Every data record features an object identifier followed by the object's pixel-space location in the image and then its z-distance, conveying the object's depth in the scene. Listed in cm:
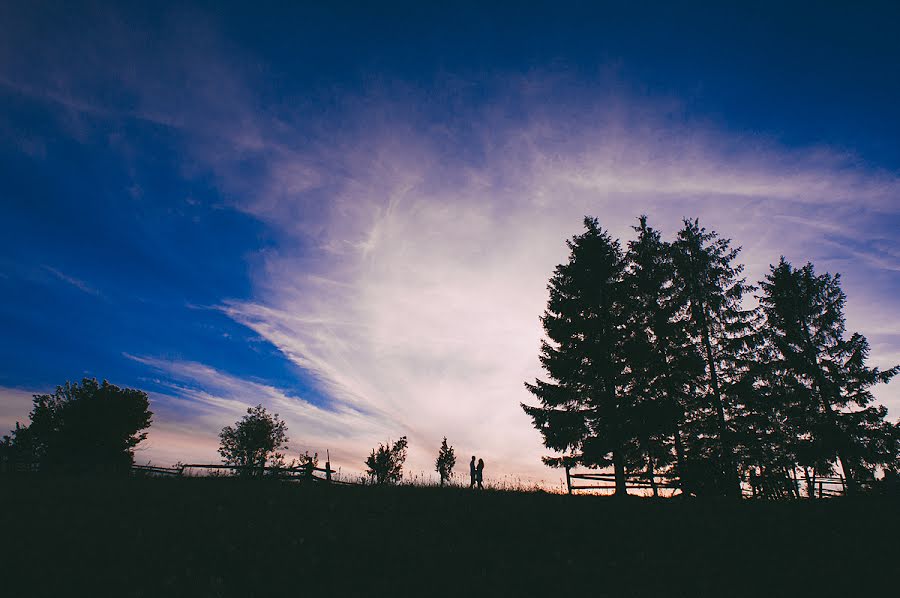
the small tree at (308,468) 1989
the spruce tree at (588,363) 1970
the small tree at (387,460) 5120
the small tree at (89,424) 4288
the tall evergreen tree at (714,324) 2012
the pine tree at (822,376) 2331
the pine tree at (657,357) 1938
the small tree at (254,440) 5578
